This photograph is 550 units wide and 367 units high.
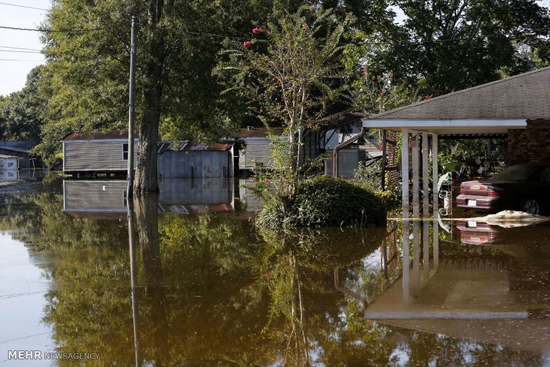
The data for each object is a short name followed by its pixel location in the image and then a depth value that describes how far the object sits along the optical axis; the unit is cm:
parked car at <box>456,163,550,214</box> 1706
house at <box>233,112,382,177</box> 4812
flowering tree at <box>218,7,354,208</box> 1701
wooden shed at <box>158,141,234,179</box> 4981
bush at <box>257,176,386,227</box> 1595
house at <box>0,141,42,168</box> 7706
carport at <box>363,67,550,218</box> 1638
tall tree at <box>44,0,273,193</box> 2850
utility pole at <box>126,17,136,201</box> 2722
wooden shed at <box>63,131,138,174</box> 5278
